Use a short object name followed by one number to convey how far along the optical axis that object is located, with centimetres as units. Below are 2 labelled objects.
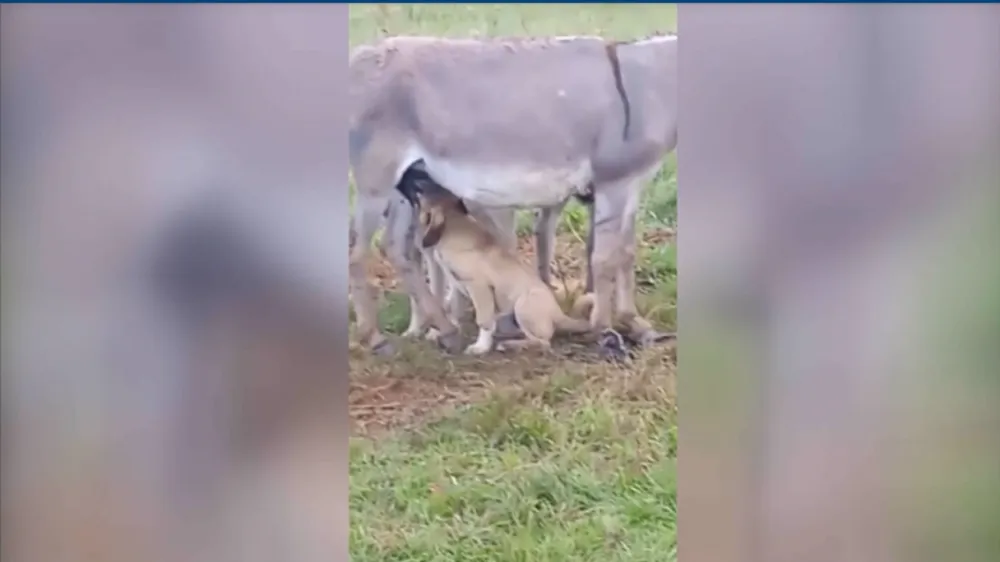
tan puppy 776
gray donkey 774
